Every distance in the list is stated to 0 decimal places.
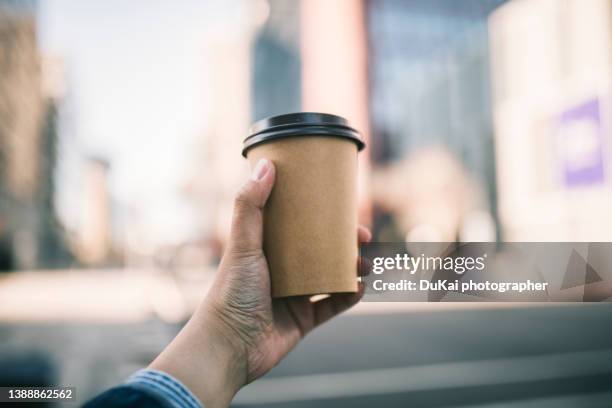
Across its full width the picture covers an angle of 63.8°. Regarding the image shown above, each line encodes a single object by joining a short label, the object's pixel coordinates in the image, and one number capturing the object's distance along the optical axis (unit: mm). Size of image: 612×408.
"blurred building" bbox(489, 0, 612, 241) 5758
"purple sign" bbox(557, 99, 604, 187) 5275
